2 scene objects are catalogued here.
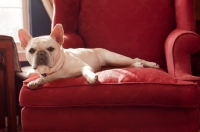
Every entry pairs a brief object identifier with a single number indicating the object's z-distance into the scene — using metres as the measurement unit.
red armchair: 1.23
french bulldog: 1.42
